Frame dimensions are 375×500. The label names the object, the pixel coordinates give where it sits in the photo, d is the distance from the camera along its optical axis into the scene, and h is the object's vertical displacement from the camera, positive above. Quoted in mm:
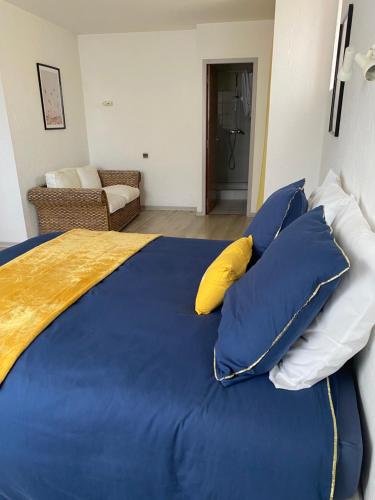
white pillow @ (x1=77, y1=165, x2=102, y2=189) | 5082 -747
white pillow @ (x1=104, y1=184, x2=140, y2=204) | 4992 -920
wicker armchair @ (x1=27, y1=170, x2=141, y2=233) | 4277 -983
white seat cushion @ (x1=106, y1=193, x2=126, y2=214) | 4498 -959
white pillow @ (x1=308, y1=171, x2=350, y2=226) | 1587 -355
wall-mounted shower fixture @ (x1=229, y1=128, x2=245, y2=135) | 7084 -209
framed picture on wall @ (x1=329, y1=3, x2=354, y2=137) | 2177 +217
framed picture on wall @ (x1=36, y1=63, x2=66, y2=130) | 4586 +306
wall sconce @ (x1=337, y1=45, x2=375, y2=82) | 1272 +181
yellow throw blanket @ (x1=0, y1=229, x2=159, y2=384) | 1413 -757
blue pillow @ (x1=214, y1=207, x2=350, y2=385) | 1011 -514
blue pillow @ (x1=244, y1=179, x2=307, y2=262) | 1733 -441
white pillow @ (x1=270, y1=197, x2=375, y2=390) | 990 -559
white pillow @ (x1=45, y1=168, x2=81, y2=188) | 4531 -677
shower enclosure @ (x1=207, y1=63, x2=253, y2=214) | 6758 -292
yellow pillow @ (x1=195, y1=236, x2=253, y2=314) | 1525 -628
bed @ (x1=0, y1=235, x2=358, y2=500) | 994 -829
